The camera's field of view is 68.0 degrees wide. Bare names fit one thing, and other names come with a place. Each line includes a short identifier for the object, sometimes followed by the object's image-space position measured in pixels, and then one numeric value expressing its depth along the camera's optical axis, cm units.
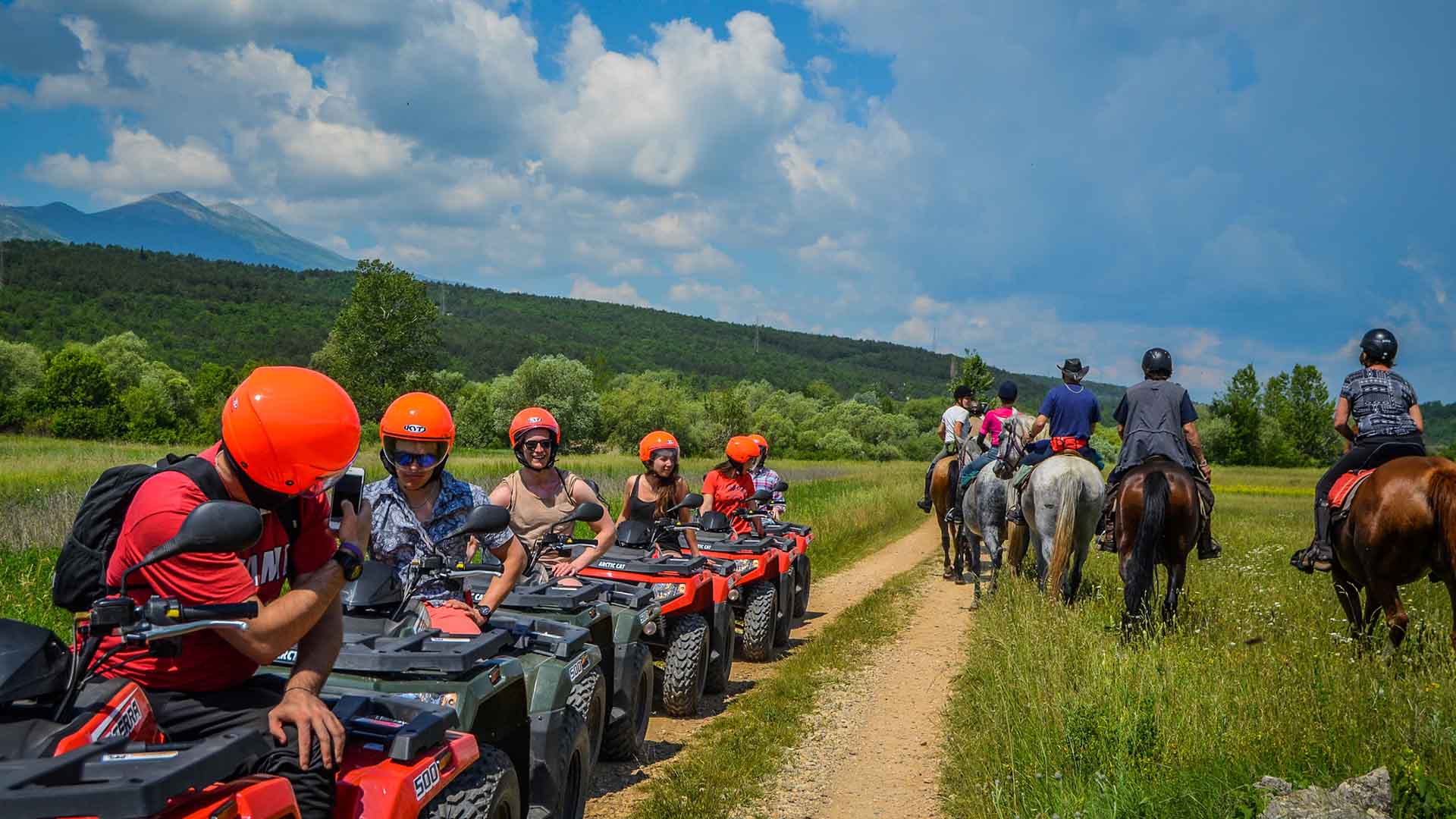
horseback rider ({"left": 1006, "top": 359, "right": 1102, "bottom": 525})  1180
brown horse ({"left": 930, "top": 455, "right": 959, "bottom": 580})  1688
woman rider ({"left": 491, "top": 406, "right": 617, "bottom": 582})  730
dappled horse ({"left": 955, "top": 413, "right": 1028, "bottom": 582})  1357
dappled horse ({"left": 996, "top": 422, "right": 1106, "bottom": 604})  1108
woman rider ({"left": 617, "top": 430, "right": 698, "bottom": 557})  959
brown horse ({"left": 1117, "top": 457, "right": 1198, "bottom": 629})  920
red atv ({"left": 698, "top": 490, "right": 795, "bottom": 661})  976
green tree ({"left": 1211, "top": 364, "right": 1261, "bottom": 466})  7944
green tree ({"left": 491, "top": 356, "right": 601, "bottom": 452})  5922
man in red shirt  274
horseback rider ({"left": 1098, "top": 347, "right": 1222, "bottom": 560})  970
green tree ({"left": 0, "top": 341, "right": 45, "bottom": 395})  5972
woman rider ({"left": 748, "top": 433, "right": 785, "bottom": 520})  1248
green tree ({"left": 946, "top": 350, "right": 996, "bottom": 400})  6512
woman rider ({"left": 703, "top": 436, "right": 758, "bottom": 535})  1135
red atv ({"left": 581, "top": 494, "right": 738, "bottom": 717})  765
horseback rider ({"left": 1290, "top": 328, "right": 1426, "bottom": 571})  867
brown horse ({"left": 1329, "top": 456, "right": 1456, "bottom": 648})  771
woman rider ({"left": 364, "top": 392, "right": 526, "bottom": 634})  552
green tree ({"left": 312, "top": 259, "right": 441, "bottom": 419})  6675
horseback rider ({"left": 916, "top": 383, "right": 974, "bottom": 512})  1630
